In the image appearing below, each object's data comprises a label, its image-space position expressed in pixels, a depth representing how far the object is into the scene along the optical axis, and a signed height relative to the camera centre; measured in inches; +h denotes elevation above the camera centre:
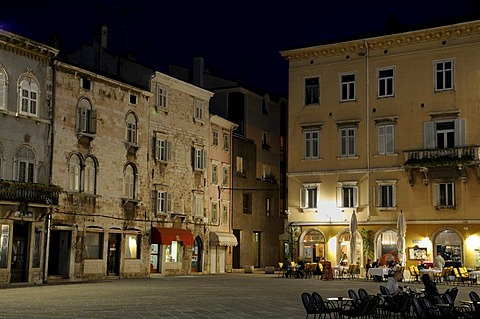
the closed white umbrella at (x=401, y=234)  1555.1 +43.3
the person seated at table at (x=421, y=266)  1556.3 -26.5
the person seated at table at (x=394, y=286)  784.3 -36.3
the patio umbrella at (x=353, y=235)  1603.1 +41.1
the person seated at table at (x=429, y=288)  773.3 -37.7
